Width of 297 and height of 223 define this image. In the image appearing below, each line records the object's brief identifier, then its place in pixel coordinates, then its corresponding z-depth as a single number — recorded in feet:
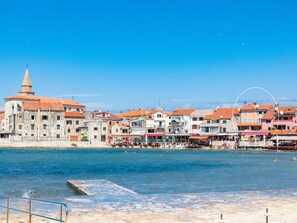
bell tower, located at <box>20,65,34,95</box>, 499.84
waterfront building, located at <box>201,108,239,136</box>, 383.45
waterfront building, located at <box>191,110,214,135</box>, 416.67
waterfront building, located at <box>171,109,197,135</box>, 427.33
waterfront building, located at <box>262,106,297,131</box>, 358.23
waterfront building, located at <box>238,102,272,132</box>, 374.43
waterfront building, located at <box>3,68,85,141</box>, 398.21
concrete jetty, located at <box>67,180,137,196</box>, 77.61
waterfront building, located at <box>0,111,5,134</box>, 441.56
